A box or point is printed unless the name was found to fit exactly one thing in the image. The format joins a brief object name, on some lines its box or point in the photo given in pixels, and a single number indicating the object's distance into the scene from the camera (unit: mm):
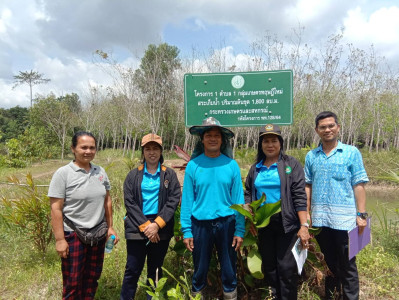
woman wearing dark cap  2105
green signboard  2865
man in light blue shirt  2176
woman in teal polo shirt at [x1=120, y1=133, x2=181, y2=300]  2178
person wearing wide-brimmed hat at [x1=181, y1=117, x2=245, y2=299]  2059
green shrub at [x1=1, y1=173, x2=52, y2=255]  3461
